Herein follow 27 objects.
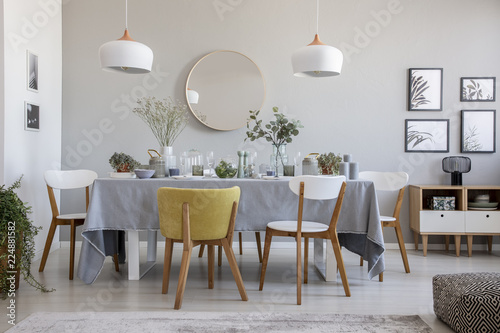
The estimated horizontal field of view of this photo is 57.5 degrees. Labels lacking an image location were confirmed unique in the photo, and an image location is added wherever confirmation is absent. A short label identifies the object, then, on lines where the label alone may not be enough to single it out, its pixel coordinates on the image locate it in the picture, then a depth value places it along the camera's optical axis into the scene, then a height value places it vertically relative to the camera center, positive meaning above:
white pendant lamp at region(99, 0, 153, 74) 3.27 +0.76
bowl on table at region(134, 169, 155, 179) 3.37 -0.10
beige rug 2.43 -0.90
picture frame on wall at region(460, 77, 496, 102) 4.74 +0.78
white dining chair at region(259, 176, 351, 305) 2.87 -0.43
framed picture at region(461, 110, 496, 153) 4.74 +0.31
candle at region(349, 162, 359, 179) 3.43 -0.07
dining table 3.23 -0.35
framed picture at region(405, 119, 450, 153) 4.75 +0.27
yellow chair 2.78 -0.37
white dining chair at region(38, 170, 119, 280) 3.55 -0.23
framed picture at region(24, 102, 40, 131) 3.97 +0.38
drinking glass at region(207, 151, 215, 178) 3.66 -0.01
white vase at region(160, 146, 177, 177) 3.62 +0.02
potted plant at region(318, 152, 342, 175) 3.52 -0.02
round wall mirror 4.71 +0.76
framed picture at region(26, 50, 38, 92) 4.01 +0.79
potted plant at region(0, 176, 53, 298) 2.92 -0.54
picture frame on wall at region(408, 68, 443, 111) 4.73 +0.75
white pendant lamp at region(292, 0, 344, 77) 3.34 +0.76
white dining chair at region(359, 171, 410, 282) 3.72 -0.21
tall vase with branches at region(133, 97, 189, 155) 4.65 +0.54
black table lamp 4.60 -0.06
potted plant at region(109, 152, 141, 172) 3.63 -0.03
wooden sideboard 4.39 -0.56
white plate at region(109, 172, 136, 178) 3.54 -0.12
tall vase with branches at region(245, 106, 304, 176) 3.57 +0.22
